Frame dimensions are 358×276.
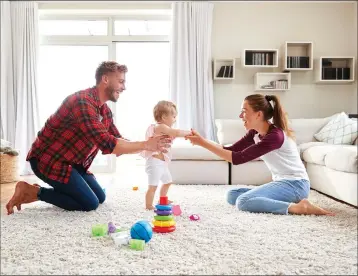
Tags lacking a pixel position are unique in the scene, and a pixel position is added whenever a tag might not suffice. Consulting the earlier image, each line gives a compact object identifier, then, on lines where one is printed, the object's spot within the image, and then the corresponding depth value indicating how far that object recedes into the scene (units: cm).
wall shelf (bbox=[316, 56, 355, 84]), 480
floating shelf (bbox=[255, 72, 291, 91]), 485
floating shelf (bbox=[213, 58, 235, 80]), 484
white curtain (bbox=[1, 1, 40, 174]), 480
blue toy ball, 160
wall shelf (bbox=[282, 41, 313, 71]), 479
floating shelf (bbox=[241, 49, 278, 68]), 479
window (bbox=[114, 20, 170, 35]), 507
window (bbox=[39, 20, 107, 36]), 504
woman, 208
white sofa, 297
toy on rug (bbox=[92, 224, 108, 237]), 172
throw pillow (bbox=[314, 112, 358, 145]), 368
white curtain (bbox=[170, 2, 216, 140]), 486
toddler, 231
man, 208
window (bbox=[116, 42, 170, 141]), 508
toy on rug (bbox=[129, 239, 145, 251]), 151
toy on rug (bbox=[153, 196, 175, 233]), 178
